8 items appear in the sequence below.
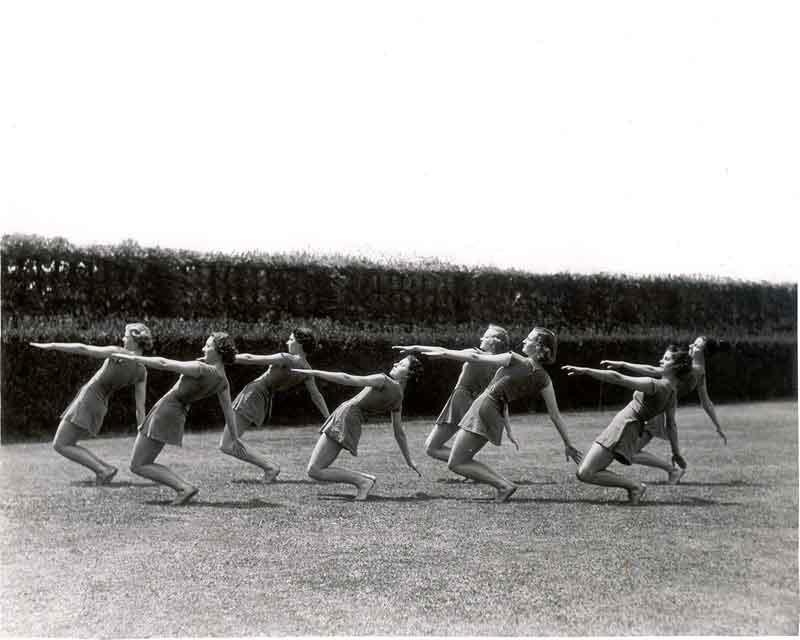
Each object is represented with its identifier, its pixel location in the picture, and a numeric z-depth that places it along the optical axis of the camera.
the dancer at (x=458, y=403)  10.34
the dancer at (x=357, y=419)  9.29
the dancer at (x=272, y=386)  10.09
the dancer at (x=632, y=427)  9.09
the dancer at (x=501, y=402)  9.11
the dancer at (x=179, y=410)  8.84
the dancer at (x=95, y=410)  9.23
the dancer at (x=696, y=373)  9.45
